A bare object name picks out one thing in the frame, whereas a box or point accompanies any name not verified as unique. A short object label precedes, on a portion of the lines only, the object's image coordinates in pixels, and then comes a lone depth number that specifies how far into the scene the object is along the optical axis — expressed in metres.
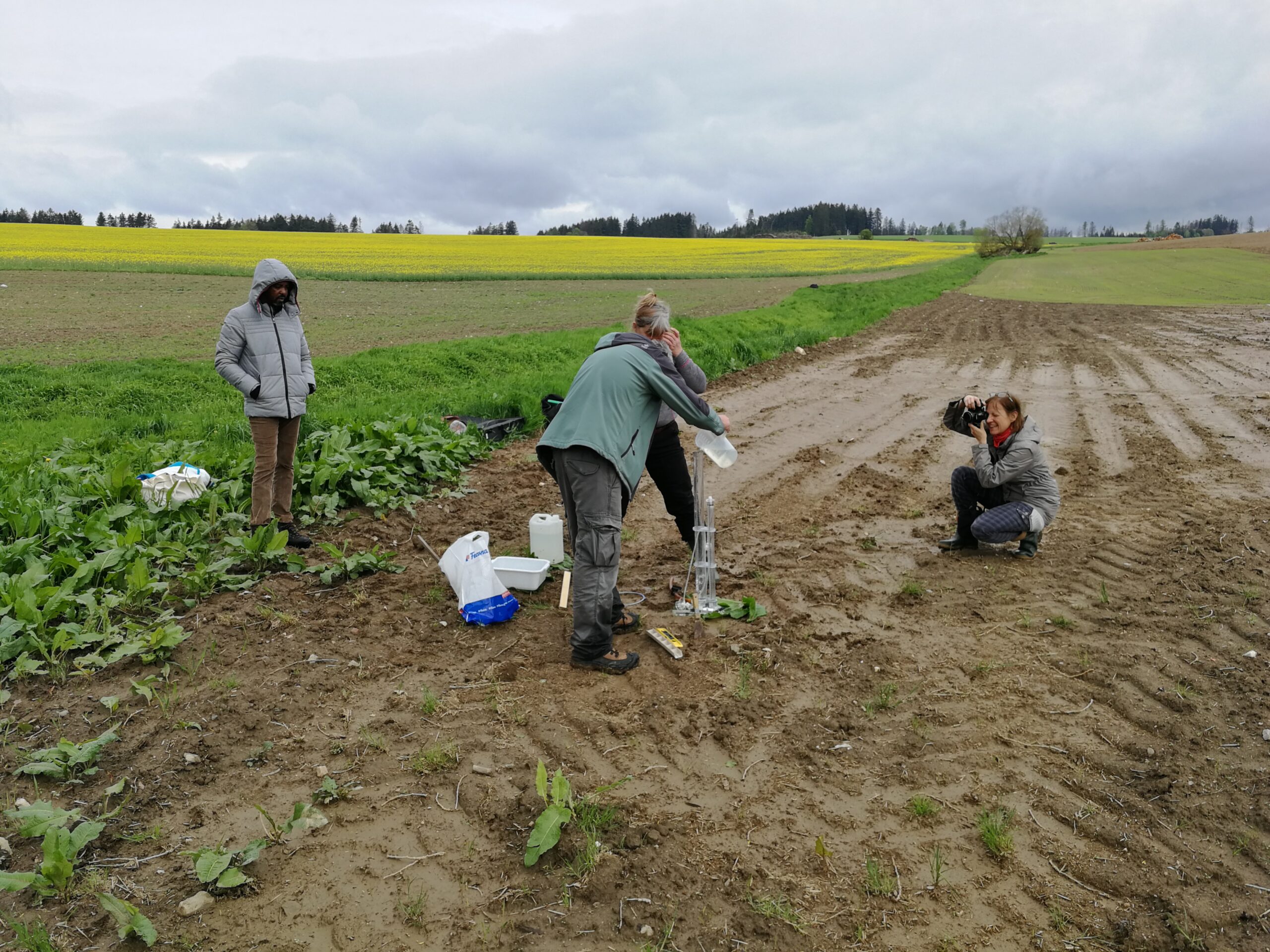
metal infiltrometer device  5.18
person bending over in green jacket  4.44
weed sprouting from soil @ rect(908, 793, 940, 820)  3.44
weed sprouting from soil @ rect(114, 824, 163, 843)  3.32
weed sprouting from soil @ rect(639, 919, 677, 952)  2.82
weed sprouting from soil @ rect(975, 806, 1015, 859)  3.22
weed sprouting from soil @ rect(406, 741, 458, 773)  3.79
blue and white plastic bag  5.29
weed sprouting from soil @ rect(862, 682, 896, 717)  4.26
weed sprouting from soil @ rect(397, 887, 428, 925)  2.95
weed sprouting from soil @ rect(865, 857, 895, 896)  3.05
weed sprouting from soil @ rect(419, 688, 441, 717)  4.26
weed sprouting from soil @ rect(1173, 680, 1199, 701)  4.19
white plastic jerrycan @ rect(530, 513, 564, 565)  6.20
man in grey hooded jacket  6.07
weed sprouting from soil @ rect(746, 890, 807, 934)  2.92
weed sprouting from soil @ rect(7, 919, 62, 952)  2.73
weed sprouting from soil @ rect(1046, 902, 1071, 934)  2.87
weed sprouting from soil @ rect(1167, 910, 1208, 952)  2.76
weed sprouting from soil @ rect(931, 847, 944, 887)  3.08
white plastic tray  5.78
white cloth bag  6.54
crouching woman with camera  5.98
